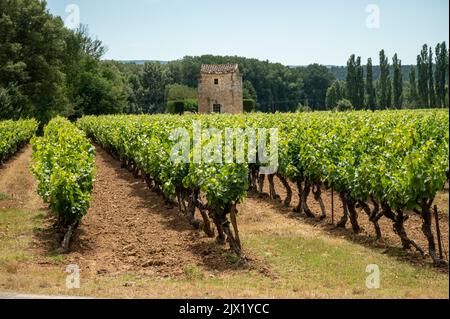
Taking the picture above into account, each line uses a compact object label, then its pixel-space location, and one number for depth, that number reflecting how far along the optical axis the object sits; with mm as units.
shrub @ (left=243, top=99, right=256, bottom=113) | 71750
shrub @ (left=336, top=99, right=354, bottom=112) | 68250
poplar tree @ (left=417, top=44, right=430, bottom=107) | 65125
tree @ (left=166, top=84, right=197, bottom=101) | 89938
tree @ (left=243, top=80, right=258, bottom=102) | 101938
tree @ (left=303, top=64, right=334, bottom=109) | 114812
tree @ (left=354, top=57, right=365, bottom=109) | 71188
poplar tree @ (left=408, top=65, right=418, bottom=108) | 66444
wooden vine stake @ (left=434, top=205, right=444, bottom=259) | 10636
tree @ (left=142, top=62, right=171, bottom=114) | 102312
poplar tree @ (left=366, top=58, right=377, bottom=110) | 70438
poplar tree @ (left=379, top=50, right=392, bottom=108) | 68375
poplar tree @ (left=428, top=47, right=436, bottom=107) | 64431
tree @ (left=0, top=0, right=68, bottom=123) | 50062
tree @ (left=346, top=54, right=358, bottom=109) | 71562
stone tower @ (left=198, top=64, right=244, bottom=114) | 59812
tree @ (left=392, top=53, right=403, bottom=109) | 68000
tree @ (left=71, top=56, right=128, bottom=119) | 68312
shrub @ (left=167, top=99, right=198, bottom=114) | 68562
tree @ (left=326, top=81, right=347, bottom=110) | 82062
